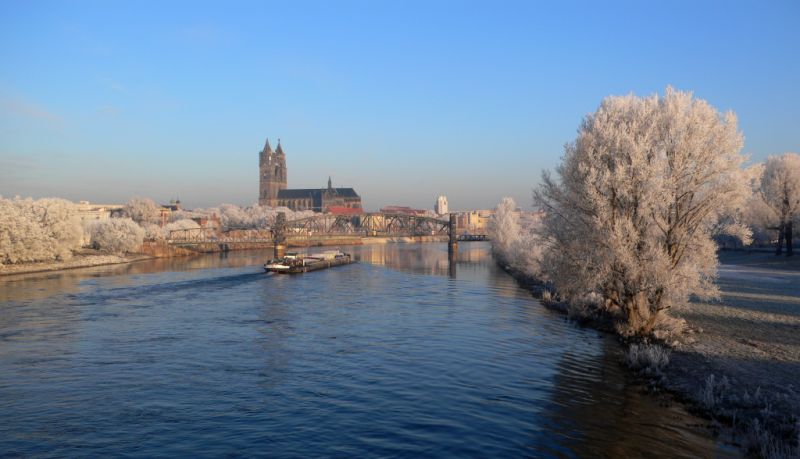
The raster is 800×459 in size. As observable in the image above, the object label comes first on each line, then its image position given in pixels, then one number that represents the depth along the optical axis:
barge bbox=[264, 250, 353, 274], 73.12
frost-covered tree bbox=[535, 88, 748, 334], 25.12
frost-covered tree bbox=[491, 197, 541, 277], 60.75
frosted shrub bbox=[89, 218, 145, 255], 95.79
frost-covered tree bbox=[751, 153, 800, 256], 64.88
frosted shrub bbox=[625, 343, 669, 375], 20.93
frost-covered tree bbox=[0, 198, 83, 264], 68.81
